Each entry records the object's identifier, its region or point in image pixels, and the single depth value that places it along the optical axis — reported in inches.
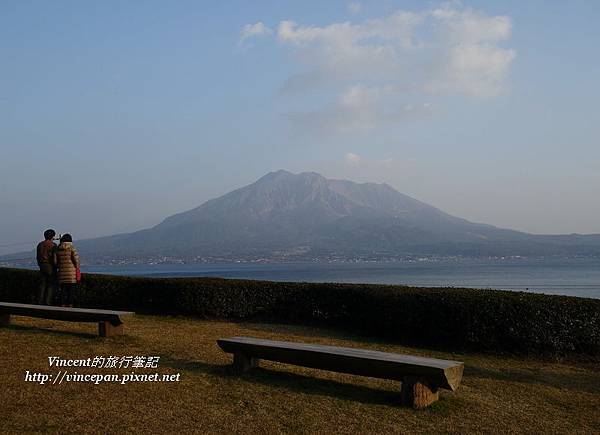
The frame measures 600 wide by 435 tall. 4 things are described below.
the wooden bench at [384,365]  223.1
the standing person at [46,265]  456.7
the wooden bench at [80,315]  346.0
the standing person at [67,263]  445.4
